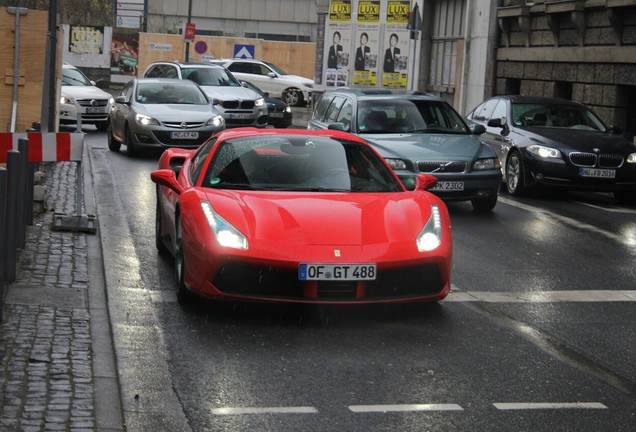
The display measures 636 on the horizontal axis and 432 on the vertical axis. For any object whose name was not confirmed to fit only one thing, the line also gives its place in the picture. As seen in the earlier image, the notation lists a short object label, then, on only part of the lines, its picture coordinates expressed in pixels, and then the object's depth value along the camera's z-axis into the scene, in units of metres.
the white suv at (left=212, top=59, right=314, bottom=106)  48.34
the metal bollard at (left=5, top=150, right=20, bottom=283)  9.28
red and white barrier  11.56
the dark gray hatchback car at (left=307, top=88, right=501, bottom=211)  15.45
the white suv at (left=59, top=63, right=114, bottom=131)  29.42
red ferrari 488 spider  8.30
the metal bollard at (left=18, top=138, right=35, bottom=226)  10.35
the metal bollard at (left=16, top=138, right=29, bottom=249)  10.10
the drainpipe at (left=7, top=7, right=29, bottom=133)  15.52
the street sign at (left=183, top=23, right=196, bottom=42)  51.22
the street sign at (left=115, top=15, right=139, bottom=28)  75.81
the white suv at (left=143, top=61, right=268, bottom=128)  30.58
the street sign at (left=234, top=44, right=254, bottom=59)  61.38
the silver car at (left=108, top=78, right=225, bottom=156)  23.16
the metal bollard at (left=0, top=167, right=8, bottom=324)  7.62
